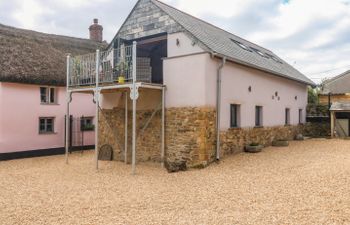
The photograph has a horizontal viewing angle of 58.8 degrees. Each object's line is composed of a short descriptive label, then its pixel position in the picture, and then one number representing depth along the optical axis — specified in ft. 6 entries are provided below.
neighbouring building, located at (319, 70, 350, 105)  88.17
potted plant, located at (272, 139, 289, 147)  51.66
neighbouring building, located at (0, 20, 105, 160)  49.55
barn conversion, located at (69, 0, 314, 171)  36.96
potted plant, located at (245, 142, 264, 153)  43.93
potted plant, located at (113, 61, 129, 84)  36.88
